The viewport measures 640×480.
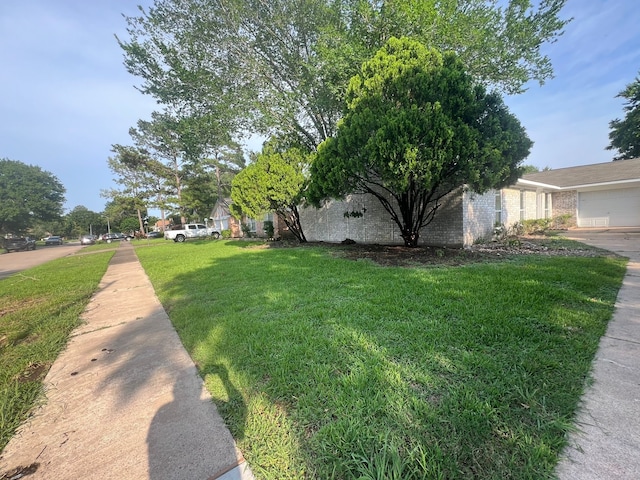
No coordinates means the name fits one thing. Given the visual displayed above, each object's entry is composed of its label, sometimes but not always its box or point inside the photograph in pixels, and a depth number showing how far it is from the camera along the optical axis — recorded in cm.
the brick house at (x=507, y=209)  962
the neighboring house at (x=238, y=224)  1842
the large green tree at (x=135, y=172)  2994
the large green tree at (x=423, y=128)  619
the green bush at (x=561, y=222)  1513
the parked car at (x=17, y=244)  2878
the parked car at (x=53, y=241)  3769
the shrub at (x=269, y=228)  1780
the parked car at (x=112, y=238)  3724
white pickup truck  2628
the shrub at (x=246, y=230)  2198
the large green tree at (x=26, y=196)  4397
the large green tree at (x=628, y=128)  2072
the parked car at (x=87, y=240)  3222
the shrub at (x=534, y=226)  1239
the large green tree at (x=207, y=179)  2762
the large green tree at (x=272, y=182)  1172
